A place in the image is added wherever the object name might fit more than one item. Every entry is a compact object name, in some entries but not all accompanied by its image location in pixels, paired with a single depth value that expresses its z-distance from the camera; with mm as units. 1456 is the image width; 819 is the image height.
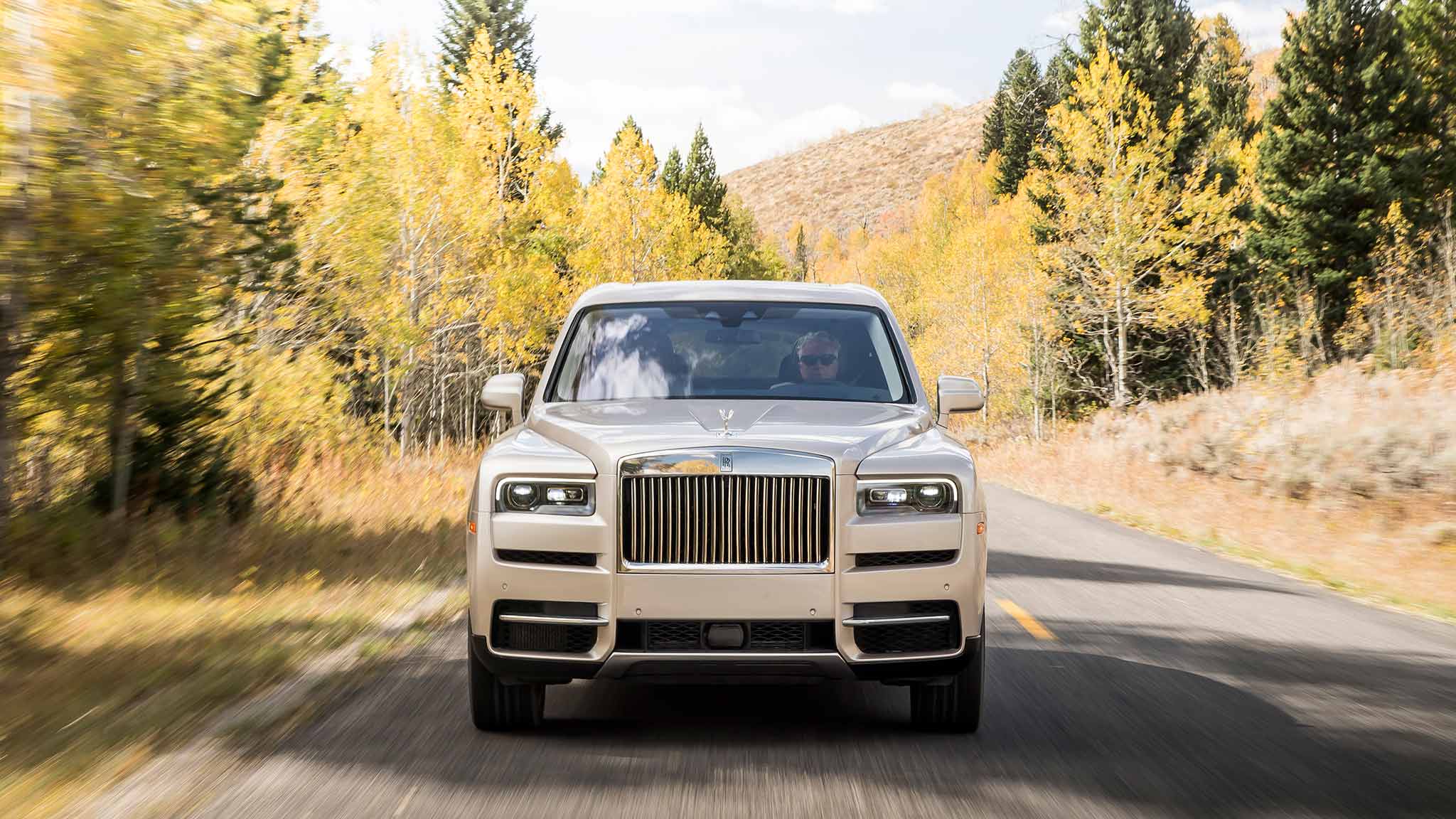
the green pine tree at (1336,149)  36562
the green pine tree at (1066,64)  41831
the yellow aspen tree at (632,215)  41000
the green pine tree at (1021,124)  68938
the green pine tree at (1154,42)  39625
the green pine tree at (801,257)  128750
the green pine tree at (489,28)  51156
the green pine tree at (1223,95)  48031
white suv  4910
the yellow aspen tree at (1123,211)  34125
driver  6309
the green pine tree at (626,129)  41634
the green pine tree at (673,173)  68500
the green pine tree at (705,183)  68438
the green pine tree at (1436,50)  37531
